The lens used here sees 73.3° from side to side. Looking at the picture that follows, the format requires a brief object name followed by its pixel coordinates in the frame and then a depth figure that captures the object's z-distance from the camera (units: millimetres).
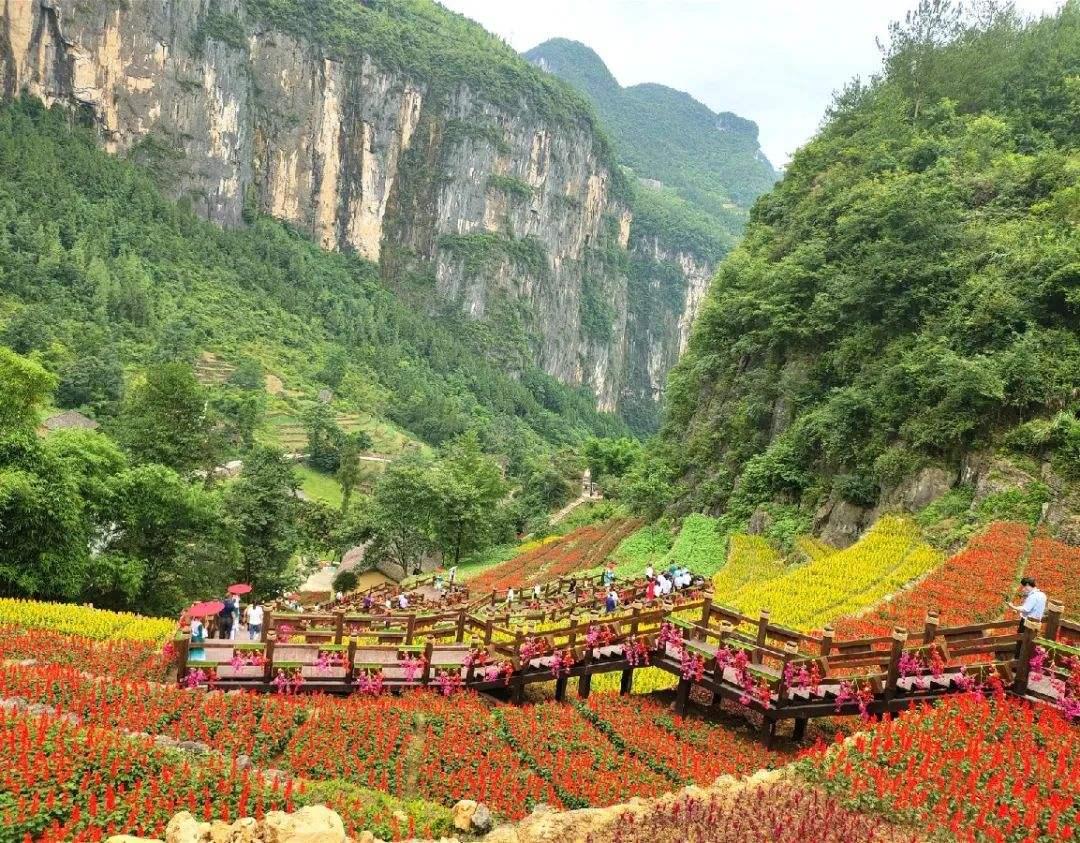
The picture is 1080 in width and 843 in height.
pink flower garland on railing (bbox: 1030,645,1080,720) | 8320
